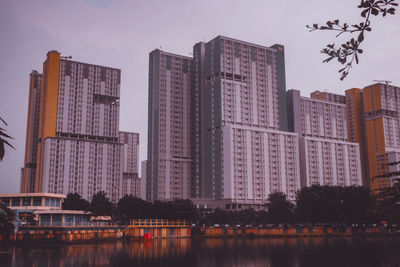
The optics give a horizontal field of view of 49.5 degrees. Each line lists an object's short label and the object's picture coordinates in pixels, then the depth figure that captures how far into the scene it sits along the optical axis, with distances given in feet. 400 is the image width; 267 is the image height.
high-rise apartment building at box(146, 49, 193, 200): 621.72
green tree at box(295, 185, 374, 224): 433.89
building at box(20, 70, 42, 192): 637.30
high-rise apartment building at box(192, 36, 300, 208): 542.57
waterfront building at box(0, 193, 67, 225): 335.47
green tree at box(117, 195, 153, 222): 388.57
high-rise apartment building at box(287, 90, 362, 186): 628.28
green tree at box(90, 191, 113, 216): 344.28
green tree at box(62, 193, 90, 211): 486.38
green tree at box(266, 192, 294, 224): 450.71
